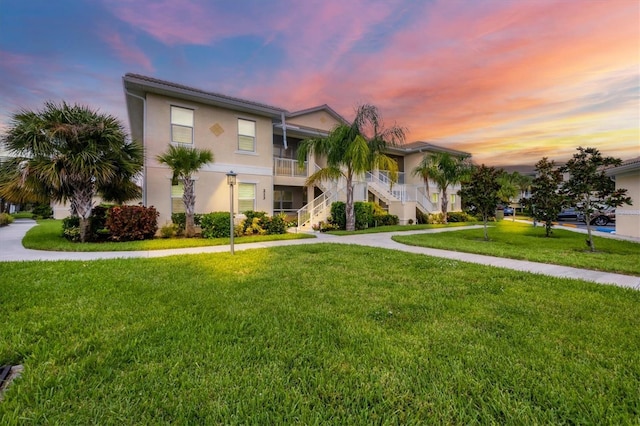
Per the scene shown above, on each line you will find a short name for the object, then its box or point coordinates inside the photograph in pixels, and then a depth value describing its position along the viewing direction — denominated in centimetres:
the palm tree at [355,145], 1432
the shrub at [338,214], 1608
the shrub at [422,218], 2167
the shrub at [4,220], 1717
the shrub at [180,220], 1247
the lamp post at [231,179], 886
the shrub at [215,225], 1195
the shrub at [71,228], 1066
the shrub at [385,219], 1804
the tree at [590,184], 895
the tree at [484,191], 1248
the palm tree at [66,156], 962
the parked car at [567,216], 3111
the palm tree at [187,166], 1133
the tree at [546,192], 1193
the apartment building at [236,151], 1277
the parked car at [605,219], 2320
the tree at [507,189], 2348
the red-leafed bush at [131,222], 1057
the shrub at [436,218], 2174
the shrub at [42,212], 2745
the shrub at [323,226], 1549
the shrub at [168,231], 1191
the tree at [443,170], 2145
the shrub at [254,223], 1330
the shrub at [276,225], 1379
